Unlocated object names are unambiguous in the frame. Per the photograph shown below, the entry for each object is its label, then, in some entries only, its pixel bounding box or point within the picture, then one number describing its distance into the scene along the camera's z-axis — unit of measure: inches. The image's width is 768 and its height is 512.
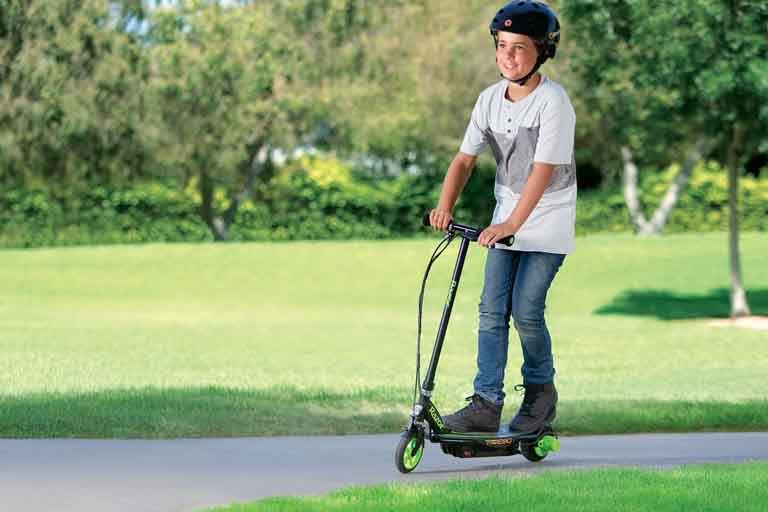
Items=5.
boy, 288.2
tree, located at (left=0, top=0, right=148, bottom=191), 1371.8
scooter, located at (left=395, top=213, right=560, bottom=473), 279.4
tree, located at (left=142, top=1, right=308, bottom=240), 1445.6
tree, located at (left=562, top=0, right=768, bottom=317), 804.6
